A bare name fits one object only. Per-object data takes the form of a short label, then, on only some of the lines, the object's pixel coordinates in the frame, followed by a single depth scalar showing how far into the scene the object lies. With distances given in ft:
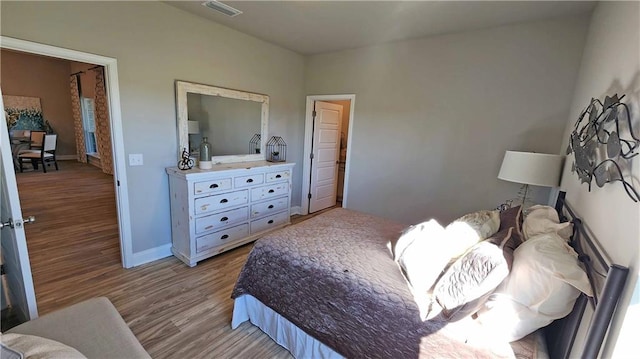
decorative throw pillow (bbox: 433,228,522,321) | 3.82
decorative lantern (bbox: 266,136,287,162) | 13.47
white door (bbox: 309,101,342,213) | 15.08
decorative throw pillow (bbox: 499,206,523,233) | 5.83
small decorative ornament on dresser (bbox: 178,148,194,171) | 9.78
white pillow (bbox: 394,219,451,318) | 4.64
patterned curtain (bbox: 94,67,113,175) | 19.71
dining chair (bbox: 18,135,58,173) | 20.63
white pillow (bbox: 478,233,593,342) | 3.52
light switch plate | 8.79
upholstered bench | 3.76
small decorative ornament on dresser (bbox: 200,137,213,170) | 9.95
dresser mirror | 9.91
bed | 3.82
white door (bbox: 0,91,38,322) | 4.66
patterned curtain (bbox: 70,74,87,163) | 24.12
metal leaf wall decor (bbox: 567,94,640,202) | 3.48
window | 24.06
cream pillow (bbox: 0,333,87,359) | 2.91
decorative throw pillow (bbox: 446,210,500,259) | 5.02
